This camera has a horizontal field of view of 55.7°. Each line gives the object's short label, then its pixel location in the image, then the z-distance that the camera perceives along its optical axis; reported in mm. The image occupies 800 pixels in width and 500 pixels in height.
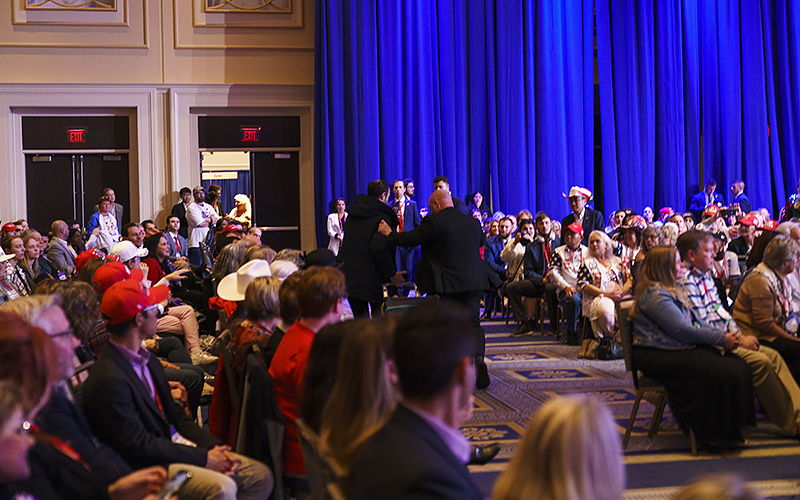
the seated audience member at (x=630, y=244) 7789
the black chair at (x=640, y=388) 4340
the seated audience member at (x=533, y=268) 9000
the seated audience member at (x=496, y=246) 10448
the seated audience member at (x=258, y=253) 5254
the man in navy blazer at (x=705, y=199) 14348
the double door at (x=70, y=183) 13602
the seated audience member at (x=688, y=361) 4129
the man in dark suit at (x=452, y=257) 5945
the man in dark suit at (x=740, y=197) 14010
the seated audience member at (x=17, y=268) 6520
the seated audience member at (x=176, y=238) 11449
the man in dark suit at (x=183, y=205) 12938
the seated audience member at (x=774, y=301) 4645
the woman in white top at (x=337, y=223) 13086
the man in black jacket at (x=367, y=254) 6457
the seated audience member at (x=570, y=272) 7934
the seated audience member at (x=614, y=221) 12099
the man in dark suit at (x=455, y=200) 9211
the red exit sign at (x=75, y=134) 13617
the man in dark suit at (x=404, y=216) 11438
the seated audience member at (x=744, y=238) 9289
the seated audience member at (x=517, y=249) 9770
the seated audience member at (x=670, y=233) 7701
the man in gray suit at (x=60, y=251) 8625
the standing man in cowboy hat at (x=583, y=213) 9797
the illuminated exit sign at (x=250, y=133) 14078
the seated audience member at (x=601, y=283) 7094
